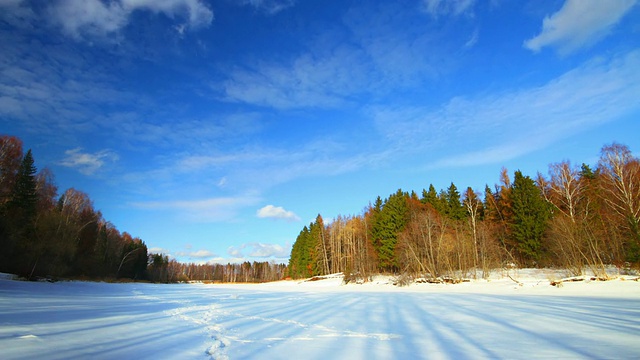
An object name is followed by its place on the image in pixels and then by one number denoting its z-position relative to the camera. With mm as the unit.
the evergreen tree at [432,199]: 46306
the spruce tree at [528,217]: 31766
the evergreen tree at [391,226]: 42188
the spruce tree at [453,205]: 45062
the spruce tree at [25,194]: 25531
